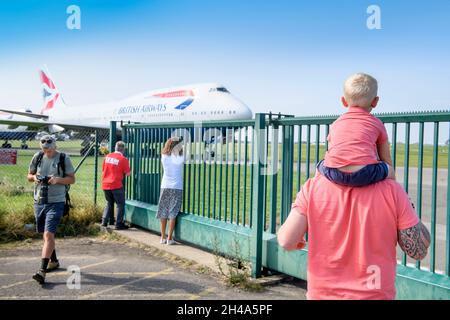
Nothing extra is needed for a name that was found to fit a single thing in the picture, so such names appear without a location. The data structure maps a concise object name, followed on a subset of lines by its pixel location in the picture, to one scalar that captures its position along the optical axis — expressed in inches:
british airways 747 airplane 997.2
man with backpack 213.9
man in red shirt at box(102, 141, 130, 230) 317.1
